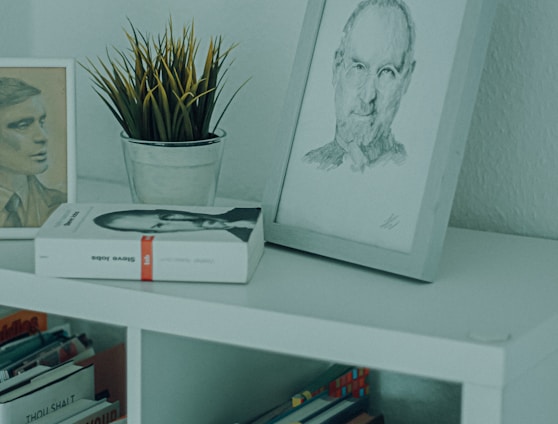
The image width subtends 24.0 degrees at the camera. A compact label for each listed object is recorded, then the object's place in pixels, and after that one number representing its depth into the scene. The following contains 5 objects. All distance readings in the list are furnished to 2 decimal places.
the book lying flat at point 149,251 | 1.37
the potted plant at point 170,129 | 1.53
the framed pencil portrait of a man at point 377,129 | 1.38
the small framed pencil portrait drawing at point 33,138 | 1.56
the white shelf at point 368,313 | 1.23
